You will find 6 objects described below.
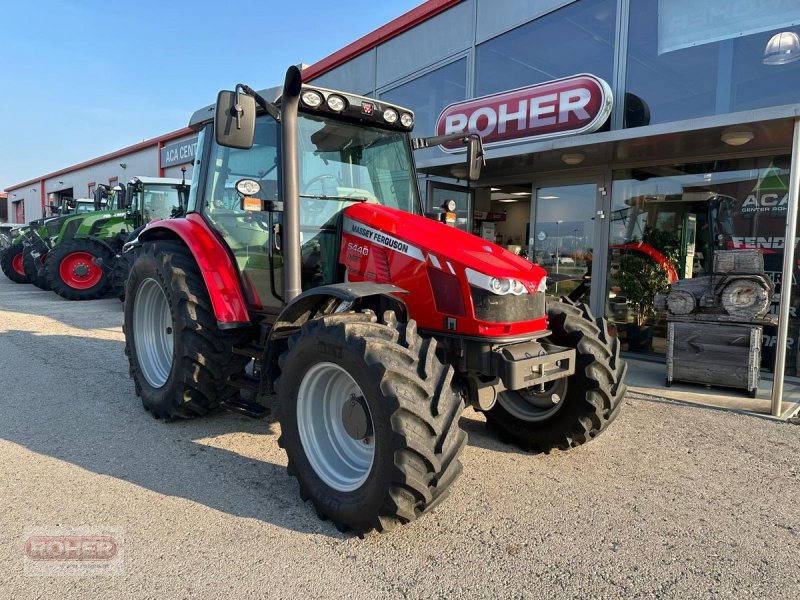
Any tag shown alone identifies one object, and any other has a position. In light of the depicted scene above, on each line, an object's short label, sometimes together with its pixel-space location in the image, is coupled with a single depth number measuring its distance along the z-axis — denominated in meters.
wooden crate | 5.05
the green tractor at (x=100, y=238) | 11.19
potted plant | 6.87
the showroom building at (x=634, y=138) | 5.70
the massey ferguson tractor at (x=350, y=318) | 2.44
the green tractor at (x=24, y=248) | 14.37
